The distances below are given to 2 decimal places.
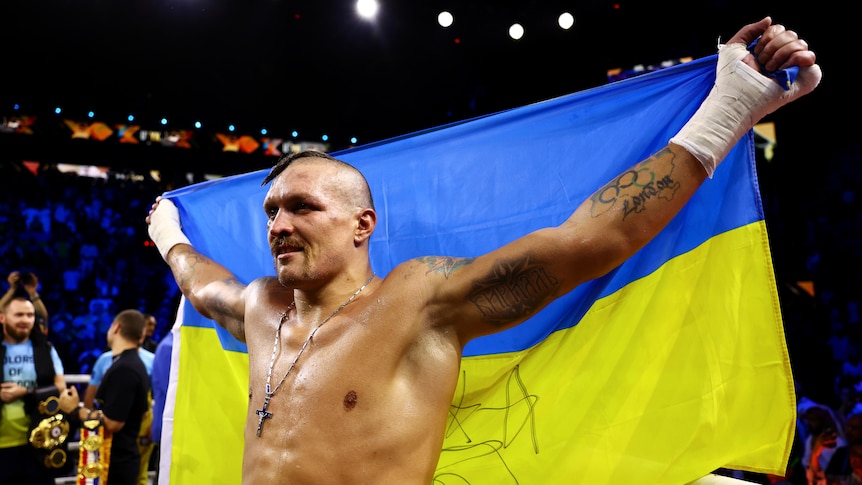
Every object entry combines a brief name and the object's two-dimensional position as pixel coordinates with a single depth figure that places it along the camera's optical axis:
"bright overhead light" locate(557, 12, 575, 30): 6.44
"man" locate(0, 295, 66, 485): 3.70
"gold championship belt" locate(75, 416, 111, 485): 3.79
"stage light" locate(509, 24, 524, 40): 6.76
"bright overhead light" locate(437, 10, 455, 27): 6.79
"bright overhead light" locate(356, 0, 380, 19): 6.76
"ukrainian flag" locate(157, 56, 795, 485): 1.58
